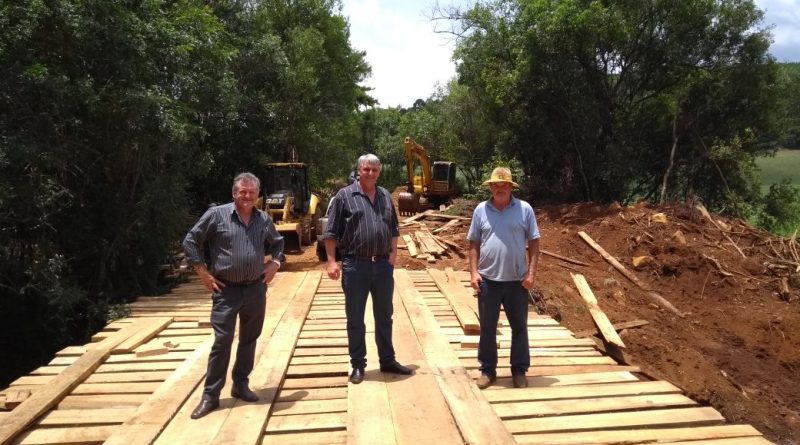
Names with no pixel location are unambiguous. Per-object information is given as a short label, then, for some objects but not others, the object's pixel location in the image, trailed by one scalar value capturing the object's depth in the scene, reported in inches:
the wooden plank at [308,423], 130.7
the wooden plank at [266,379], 125.3
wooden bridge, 127.9
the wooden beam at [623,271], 369.5
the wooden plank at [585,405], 139.9
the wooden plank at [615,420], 132.0
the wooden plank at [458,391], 125.1
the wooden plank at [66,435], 129.0
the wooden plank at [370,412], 123.6
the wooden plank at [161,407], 123.1
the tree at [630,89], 594.9
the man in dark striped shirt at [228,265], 135.3
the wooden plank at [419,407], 125.2
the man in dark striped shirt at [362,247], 150.9
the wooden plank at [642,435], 126.0
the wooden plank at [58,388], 132.1
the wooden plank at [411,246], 439.7
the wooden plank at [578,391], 149.7
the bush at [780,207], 645.3
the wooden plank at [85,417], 138.1
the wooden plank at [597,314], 195.5
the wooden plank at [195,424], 123.0
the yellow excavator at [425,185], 860.6
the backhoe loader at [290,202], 524.1
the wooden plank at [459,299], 209.9
